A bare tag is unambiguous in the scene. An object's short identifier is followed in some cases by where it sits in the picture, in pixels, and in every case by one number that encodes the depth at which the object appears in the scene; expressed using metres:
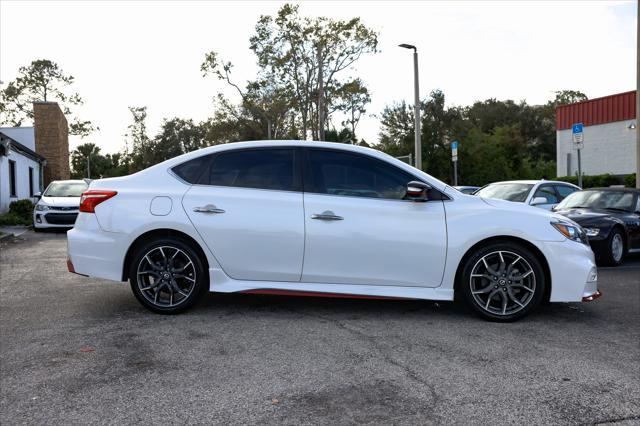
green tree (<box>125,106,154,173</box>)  80.31
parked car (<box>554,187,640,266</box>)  9.02
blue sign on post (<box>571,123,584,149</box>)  13.85
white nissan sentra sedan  5.13
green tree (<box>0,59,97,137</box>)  57.72
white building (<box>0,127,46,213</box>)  21.67
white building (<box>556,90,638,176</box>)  30.17
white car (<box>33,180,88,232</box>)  15.78
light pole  21.48
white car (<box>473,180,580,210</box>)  11.26
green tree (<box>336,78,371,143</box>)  35.66
